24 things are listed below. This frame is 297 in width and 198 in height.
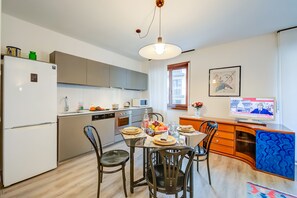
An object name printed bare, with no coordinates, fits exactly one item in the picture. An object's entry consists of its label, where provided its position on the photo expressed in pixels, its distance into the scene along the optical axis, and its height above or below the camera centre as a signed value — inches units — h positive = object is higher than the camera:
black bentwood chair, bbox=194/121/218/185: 81.8 -25.2
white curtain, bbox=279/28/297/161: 102.7 +17.7
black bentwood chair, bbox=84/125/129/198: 68.4 -31.5
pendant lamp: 72.2 +26.5
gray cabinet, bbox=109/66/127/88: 148.1 +23.7
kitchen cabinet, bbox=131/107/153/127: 162.3 -21.3
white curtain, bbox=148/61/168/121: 173.2 +15.5
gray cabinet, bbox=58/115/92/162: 101.4 -29.4
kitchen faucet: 121.1 -6.6
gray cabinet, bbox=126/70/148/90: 167.5 +23.1
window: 163.5 +15.9
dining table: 61.7 -19.9
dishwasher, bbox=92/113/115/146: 125.2 -25.3
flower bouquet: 137.5 -8.1
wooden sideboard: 87.0 -33.3
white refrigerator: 76.2 -11.8
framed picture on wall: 128.6 +16.6
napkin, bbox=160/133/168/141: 63.1 -18.1
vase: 139.0 -13.1
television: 104.8 -7.7
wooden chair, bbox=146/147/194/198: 51.1 -28.4
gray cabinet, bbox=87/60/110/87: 126.7 +23.6
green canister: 91.8 +28.2
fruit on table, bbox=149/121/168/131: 80.4 -16.0
